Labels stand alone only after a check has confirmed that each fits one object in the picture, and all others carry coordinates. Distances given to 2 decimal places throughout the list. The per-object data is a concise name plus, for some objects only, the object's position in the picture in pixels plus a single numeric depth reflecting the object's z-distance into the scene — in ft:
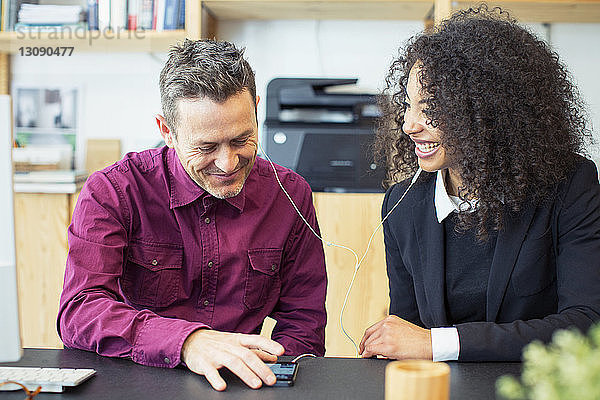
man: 4.33
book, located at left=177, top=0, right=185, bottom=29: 8.76
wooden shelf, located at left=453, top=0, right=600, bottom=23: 8.45
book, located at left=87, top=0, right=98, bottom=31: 8.90
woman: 4.47
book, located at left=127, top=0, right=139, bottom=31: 8.85
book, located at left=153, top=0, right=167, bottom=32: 8.79
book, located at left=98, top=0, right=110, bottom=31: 8.86
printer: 8.24
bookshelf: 8.55
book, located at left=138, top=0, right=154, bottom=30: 8.83
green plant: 1.63
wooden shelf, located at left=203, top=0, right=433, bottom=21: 8.61
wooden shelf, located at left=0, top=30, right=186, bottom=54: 8.83
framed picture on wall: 9.88
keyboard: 3.17
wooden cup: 2.35
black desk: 3.15
